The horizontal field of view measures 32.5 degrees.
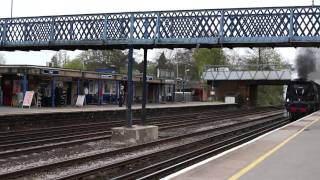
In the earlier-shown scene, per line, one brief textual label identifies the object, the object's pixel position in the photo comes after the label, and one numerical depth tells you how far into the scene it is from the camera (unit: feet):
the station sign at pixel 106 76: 149.99
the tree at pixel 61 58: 415.93
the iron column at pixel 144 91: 72.38
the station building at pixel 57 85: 122.52
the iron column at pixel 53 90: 126.82
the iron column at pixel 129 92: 68.33
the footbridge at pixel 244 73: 245.86
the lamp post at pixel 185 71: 370.82
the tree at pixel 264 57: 311.68
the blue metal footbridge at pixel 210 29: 72.54
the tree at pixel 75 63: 357.32
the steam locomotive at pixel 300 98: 126.31
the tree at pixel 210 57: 313.94
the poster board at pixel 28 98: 114.62
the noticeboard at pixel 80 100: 135.03
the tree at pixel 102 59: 349.33
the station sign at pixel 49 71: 123.27
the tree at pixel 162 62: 392.59
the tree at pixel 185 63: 394.52
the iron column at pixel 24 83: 120.57
